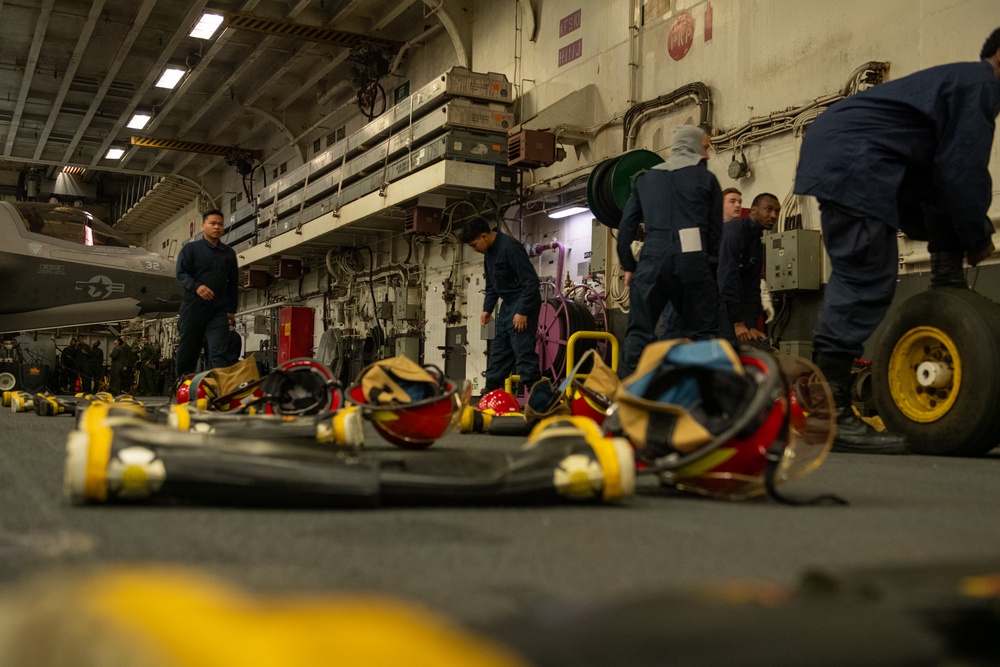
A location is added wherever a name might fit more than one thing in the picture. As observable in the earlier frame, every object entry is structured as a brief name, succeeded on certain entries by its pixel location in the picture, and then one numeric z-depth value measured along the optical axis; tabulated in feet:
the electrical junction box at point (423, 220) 36.17
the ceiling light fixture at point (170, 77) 46.49
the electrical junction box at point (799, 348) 21.74
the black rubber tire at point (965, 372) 11.70
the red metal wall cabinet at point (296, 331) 52.19
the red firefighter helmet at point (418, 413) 9.30
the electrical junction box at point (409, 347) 40.01
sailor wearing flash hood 14.58
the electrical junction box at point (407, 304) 41.06
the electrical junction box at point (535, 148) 29.35
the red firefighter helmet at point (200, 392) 12.84
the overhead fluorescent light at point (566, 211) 30.55
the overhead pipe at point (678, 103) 25.27
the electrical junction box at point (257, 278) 59.82
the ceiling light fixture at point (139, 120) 54.65
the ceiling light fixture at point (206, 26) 39.19
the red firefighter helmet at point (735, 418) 6.05
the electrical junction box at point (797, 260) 21.25
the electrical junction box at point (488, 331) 31.97
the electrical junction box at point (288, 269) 53.47
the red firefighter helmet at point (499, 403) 16.69
